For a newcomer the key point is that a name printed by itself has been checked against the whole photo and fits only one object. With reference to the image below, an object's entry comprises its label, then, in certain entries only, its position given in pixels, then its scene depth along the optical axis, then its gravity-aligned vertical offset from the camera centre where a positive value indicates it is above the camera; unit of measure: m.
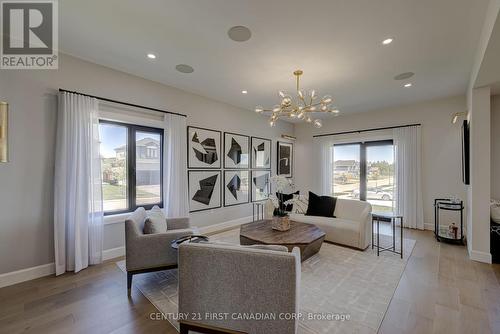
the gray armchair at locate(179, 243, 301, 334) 1.43 -0.86
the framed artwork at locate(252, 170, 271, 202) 5.58 -0.45
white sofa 3.54 -1.01
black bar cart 3.84 -1.14
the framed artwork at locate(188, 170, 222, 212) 4.25 -0.45
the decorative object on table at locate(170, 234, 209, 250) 2.28 -0.81
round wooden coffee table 2.79 -0.98
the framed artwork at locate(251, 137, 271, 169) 5.56 +0.43
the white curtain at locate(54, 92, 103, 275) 2.74 -0.24
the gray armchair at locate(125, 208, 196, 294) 2.33 -0.93
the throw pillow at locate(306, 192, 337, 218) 4.23 -0.78
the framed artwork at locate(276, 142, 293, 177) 6.36 +0.29
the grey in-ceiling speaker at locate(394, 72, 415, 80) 3.37 +1.52
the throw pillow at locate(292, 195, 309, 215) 4.62 -0.85
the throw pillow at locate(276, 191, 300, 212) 3.46 -0.58
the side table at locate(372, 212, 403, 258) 3.33 -1.34
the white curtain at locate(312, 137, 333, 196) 6.19 +0.09
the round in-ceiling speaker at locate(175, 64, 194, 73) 3.19 +1.57
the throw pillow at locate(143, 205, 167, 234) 2.51 -0.68
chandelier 2.99 +0.88
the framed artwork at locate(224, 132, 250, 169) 4.89 +0.43
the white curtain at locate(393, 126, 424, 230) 4.72 -0.17
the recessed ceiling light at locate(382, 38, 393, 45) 2.46 +1.52
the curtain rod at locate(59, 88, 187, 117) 2.82 +1.05
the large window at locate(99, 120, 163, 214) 3.35 +0.05
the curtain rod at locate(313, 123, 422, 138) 4.89 +0.99
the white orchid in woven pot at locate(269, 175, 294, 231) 3.14 -0.71
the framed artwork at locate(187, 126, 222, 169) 4.23 +0.44
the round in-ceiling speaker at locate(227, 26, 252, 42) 2.30 +1.54
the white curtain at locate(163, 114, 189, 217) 3.81 -0.01
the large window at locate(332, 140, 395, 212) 5.26 -0.12
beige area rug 1.91 -1.40
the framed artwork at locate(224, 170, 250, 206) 4.90 -0.46
